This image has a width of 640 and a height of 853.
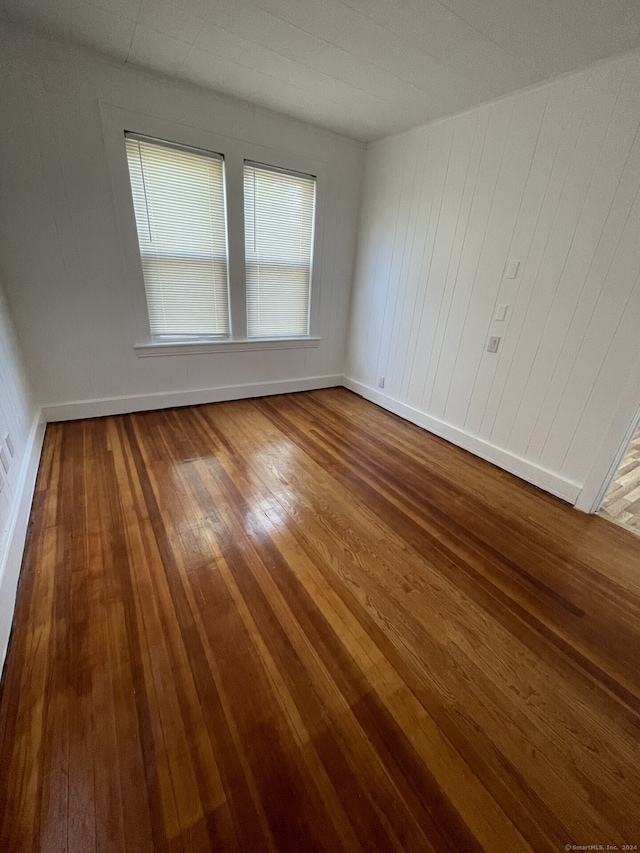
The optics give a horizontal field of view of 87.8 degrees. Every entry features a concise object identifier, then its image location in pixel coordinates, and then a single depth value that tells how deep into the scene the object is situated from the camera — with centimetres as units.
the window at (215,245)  266
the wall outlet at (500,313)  247
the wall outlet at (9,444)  176
